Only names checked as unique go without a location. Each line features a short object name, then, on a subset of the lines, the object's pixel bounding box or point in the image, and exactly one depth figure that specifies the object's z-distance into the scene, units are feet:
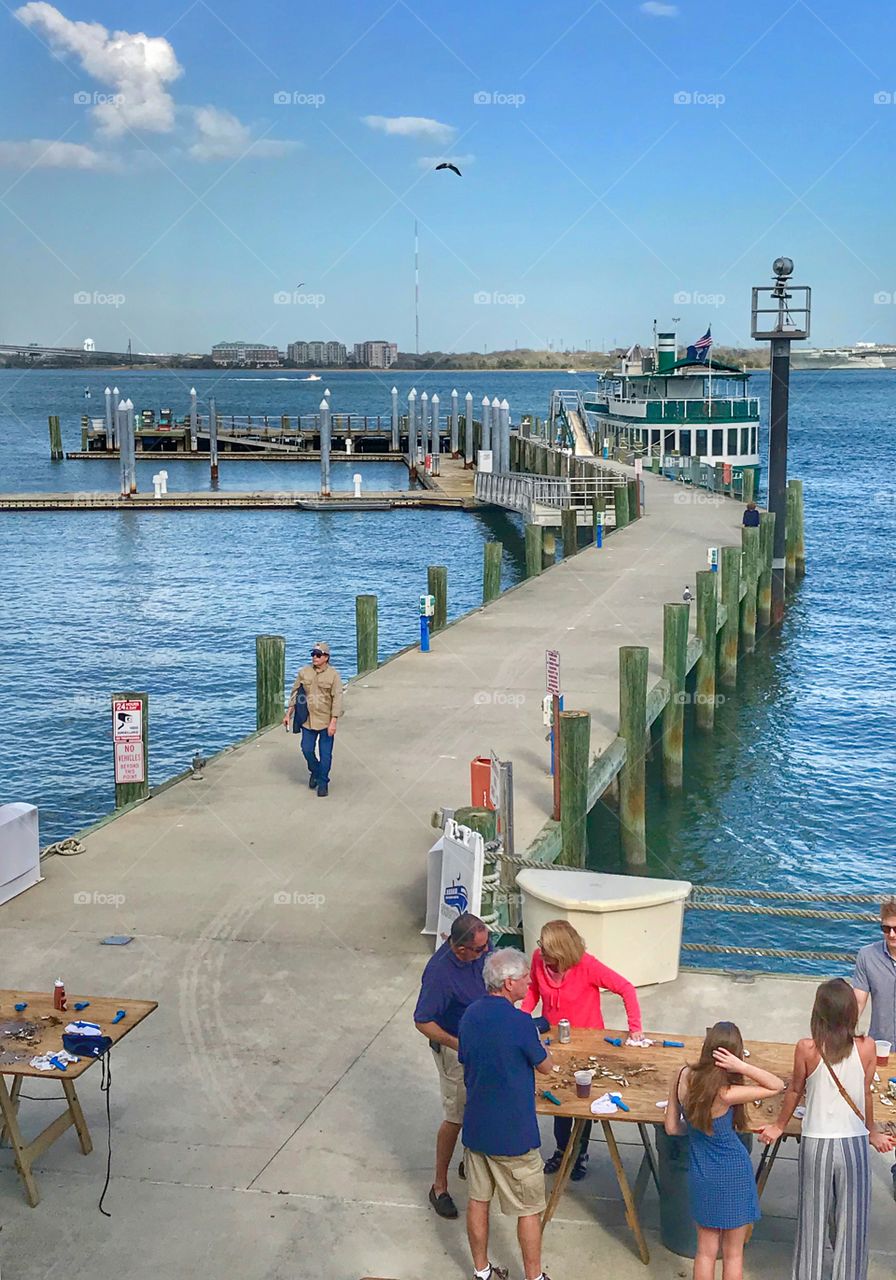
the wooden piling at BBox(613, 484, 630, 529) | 116.88
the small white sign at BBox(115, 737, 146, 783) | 44.70
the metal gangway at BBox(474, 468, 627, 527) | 122.42
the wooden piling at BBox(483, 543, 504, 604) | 92.58
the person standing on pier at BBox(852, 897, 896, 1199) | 22.24
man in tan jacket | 43.01
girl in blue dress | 19.02
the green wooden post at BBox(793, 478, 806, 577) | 127.03
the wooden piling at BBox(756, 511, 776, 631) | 104.83
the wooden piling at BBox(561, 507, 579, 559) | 115.96
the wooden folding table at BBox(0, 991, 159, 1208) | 22.80
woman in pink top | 23.20
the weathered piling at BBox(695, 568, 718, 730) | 73.51
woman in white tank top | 19.43
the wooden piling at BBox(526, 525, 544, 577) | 103.35
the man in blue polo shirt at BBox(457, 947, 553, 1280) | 20.02
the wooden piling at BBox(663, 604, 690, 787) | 62.13
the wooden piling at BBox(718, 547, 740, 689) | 84.99
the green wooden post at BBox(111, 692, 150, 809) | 44.73
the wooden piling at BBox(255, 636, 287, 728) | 57.88
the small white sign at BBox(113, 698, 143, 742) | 44.80
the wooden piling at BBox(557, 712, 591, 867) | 40.63
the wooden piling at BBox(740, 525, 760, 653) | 93.76
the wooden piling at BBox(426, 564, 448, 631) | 80.23
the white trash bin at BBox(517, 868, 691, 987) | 30.17
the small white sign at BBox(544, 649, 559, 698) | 50.70
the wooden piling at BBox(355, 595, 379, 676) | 68.33
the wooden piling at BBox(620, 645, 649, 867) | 50.70
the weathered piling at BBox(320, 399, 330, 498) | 177.58
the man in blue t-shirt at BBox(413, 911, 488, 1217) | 22.13
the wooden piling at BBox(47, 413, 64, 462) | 261.44
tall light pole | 102.37
